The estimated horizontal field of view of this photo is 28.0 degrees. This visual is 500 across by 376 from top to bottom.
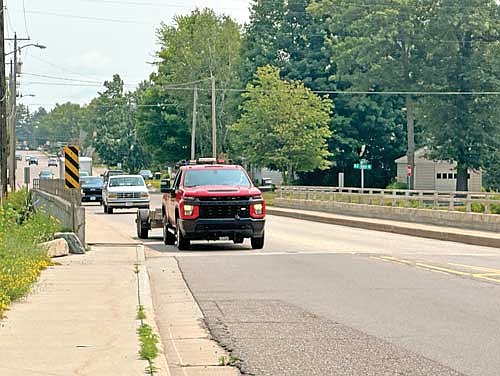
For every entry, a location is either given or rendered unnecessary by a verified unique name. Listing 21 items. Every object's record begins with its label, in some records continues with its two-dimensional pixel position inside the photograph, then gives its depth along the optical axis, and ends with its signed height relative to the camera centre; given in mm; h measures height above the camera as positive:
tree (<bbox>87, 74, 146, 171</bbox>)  138500 +5037
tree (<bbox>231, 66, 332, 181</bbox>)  65938 +2676
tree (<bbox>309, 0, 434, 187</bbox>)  72812 +9082
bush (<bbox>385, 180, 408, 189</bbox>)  76438 -1391
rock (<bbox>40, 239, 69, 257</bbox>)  19297 -1623
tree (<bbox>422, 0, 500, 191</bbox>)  69875 +6028
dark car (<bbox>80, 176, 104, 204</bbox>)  59188 -1316
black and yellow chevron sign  24344 -9
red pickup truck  22438 -997
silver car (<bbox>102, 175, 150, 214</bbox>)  46344 -1436
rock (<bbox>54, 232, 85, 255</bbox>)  21031 -1621
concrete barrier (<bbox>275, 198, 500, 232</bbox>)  30172 -1752
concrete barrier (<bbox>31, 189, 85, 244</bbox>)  21781 -1181
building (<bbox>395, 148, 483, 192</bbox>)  86875 -735
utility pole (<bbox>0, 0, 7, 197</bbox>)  38281 +2166
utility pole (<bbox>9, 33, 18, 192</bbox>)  63719 +3617
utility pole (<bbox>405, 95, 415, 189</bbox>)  73925 +2224
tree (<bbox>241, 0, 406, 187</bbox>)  79688 +6869
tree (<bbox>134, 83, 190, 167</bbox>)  97062 +3837
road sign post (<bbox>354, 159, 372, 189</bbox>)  66500 +144
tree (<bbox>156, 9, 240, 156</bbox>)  86000 +8719
